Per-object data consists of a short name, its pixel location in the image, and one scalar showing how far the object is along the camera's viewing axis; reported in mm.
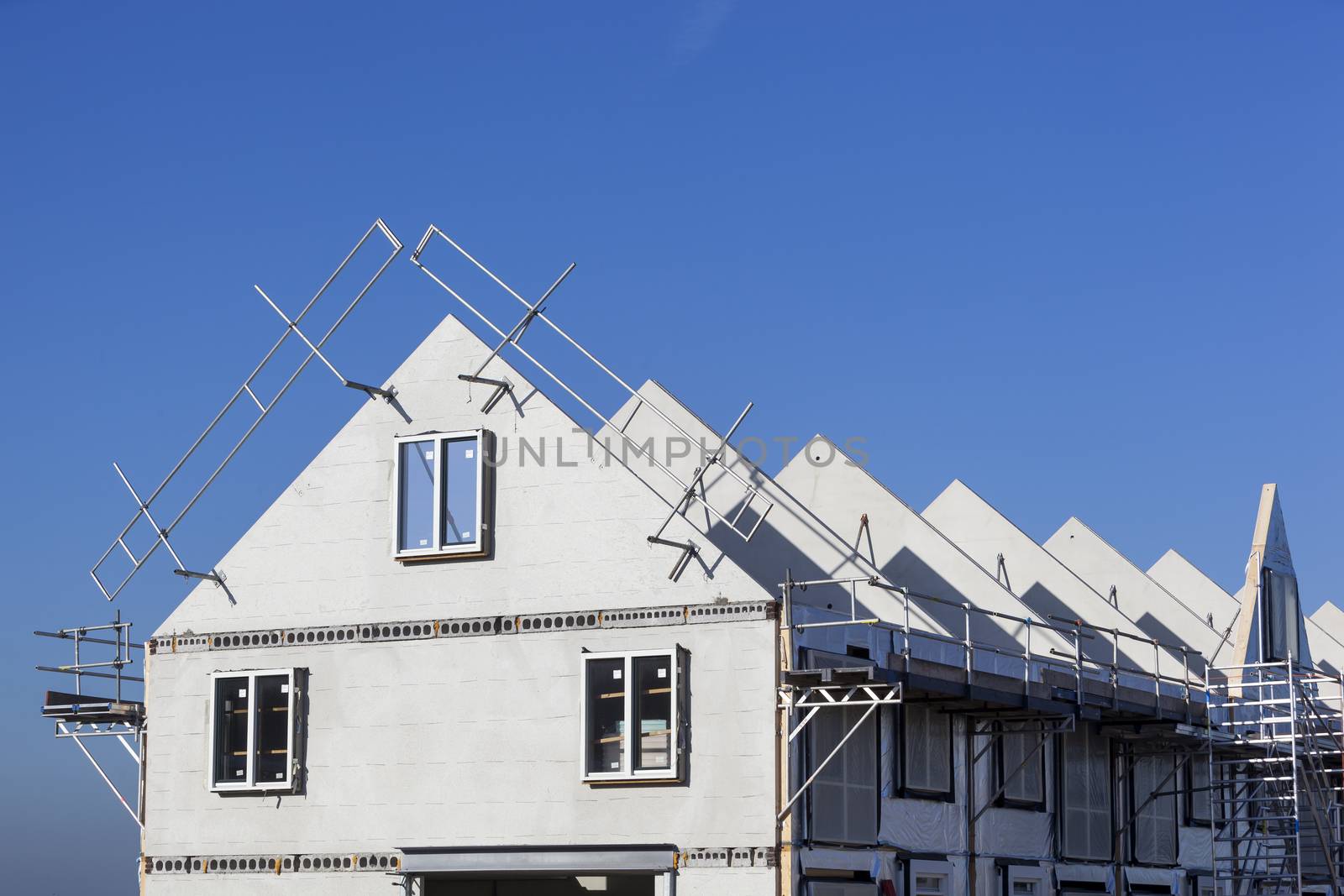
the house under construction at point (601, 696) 23797
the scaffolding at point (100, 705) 28766
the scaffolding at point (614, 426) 24219
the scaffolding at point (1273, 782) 30766
